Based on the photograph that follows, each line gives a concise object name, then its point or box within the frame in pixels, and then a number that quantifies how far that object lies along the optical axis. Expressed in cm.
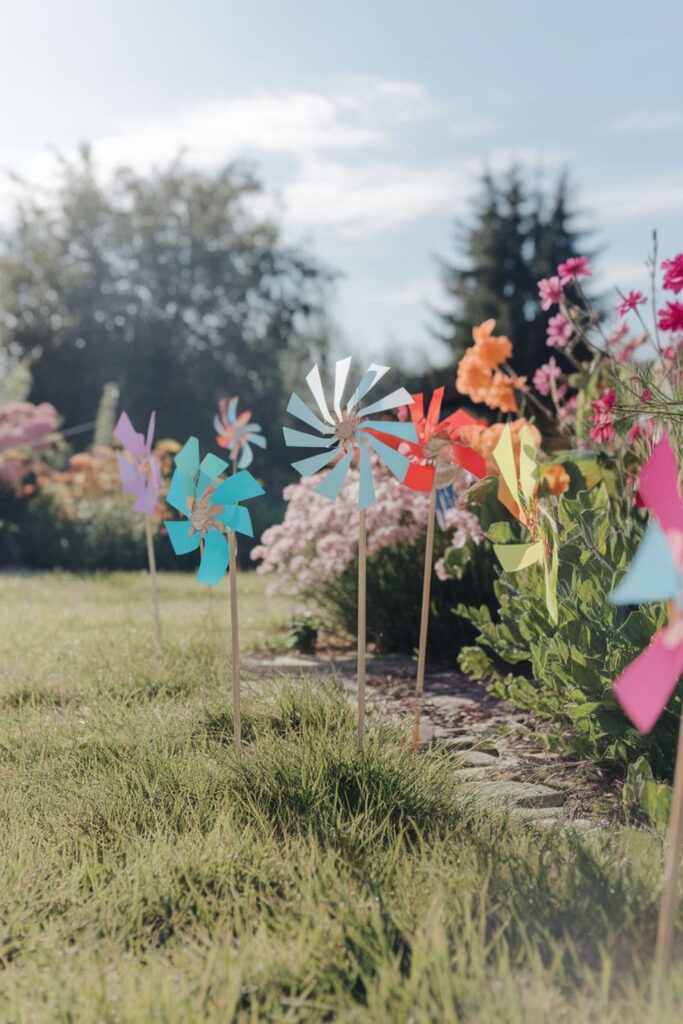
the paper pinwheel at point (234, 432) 535
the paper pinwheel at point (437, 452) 312
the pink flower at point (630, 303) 399
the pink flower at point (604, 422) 363
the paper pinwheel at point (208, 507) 293
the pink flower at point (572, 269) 426
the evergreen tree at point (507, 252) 2281
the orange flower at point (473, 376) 463
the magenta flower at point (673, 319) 322
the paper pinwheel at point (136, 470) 445
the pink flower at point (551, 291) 434
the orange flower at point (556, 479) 402
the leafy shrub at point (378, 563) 486
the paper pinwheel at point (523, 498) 282
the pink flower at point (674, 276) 337
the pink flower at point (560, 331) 460
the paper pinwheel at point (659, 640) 146
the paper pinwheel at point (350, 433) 284
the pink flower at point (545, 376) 486
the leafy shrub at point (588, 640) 288
